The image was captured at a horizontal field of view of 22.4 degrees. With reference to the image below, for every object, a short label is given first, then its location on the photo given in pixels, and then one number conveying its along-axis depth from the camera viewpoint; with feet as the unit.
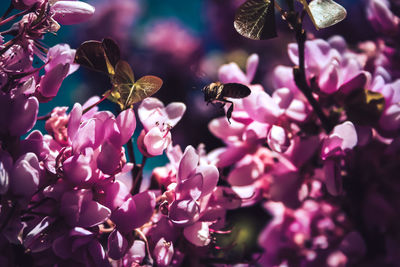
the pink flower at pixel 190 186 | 0.90
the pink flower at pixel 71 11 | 0.91
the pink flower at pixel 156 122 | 0.92
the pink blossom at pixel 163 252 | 0.91
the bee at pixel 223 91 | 0.90
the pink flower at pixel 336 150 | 0.94
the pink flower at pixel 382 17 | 1.09
